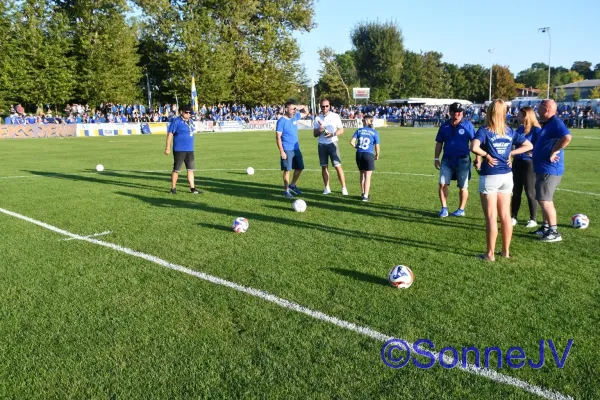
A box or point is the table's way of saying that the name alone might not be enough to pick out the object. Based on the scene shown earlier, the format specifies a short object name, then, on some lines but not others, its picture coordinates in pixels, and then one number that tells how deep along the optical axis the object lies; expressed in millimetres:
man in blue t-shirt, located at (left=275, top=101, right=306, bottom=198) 9984
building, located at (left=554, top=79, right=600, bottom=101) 106288
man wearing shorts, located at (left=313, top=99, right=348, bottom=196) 9648
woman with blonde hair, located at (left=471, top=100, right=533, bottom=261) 5355
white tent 71562
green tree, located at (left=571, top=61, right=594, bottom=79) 148250
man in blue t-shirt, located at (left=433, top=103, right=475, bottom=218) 7859
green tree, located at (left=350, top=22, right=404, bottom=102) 83125
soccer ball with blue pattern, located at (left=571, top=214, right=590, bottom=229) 7054
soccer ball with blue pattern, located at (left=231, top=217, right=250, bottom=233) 7145
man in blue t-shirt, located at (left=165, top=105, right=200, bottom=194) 10578
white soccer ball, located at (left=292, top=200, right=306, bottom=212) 8469
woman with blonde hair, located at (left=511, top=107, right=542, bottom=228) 6906
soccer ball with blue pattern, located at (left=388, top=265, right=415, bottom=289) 4770
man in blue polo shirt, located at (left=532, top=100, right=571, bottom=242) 6301
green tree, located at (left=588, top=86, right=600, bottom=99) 89431
